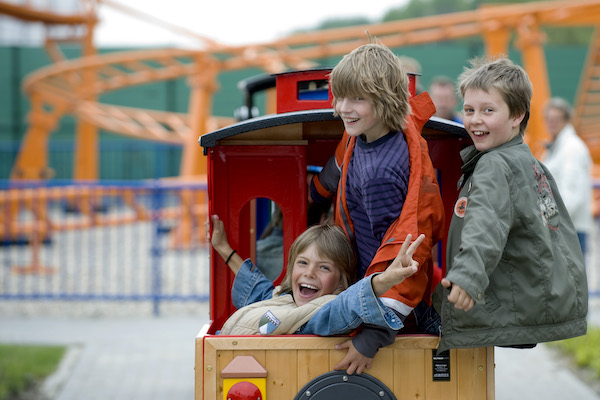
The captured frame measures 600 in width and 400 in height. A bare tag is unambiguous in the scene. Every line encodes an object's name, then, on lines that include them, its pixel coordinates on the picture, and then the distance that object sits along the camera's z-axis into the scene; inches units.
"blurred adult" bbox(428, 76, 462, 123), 390.9
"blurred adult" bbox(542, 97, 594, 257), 418.6
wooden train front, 176.4
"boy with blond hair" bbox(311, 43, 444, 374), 171.2
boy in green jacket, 154.8
